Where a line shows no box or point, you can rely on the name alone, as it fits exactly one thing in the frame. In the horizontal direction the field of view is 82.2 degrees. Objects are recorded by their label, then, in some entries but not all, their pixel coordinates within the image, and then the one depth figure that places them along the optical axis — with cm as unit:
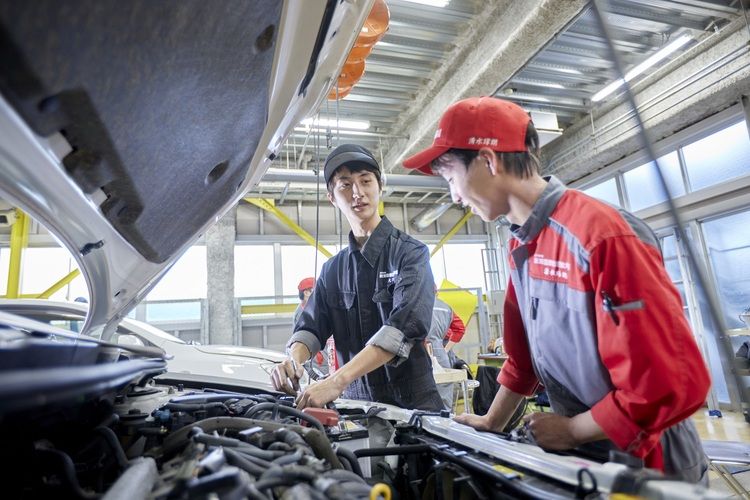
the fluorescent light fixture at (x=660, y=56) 473
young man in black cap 148
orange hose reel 208
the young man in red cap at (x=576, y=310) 77
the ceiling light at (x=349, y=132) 573
